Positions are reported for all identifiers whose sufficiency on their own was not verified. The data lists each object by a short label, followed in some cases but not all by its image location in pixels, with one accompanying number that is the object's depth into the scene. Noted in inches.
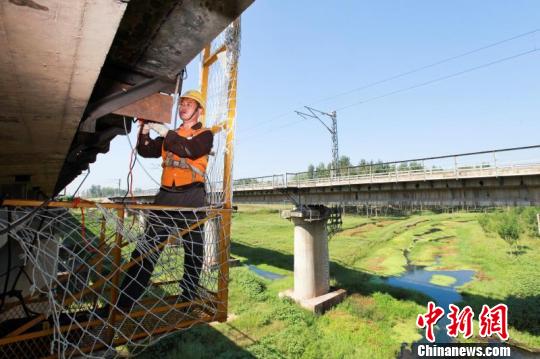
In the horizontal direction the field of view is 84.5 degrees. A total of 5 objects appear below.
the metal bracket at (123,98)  118.7
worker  158.2
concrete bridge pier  712.4
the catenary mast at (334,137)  1312.7
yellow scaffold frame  118.9
